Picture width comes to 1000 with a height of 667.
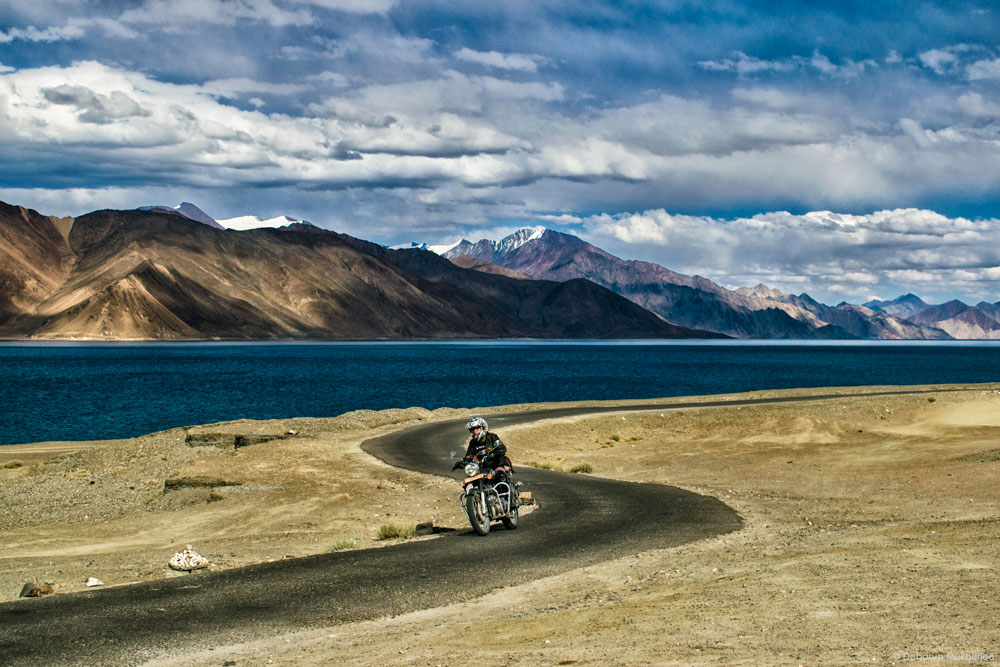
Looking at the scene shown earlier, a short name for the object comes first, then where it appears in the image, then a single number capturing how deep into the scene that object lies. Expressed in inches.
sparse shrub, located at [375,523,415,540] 636.1
